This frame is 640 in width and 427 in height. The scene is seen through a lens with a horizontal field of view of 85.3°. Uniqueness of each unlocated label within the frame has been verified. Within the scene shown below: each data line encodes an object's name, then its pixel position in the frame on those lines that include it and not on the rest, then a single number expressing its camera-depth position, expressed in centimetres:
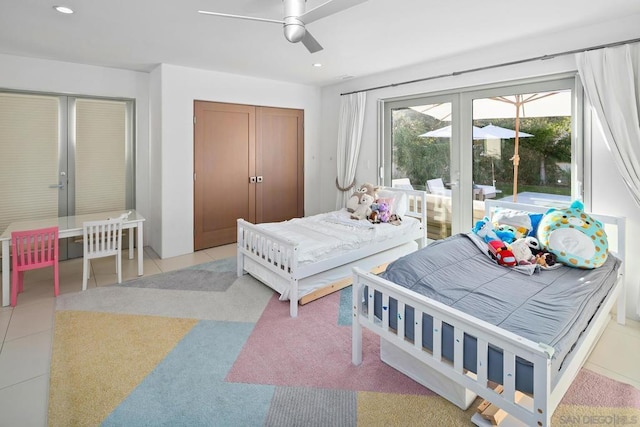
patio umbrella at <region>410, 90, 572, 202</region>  336
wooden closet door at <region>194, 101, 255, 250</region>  484
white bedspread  319
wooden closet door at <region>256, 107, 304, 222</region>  544
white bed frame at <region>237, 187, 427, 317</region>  298
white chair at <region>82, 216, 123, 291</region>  342
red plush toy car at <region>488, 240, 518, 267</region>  258
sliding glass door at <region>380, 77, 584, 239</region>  338
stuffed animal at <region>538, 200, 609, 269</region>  254
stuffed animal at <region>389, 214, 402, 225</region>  409
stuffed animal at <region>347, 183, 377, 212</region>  443
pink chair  307
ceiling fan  208
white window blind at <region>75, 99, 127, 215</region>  457
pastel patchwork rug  185
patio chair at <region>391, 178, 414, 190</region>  484
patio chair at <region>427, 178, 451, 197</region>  440
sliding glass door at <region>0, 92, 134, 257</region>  416
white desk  308
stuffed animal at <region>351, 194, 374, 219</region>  422
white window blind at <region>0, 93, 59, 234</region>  412
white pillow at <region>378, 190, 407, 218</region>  429
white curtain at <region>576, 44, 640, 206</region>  272
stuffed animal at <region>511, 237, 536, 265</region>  261
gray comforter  176
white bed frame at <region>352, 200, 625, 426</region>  141
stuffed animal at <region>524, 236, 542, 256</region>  277
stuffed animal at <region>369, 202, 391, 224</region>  408
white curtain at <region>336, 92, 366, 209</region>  520
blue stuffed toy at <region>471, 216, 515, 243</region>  290
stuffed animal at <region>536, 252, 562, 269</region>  259
